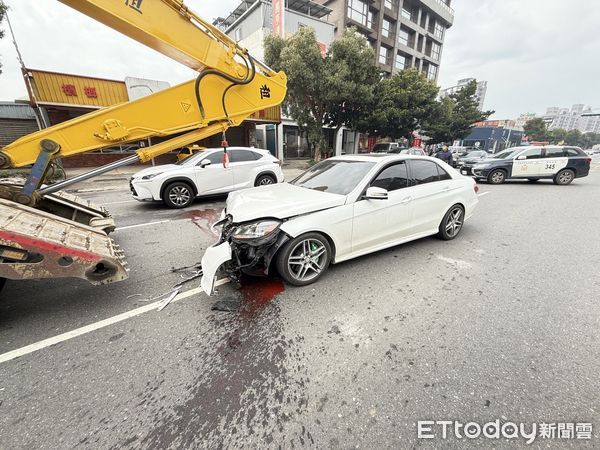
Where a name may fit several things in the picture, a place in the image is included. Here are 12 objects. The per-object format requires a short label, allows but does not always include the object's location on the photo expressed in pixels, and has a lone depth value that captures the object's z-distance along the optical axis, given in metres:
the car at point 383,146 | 23.42
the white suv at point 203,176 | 6.40
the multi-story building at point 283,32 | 20.72
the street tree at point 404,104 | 18.02
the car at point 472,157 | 15.83
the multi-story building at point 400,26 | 28.89
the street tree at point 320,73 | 13.10
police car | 10.58
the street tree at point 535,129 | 60.31
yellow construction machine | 2.27
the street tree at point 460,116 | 24.72
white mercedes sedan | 2.86
